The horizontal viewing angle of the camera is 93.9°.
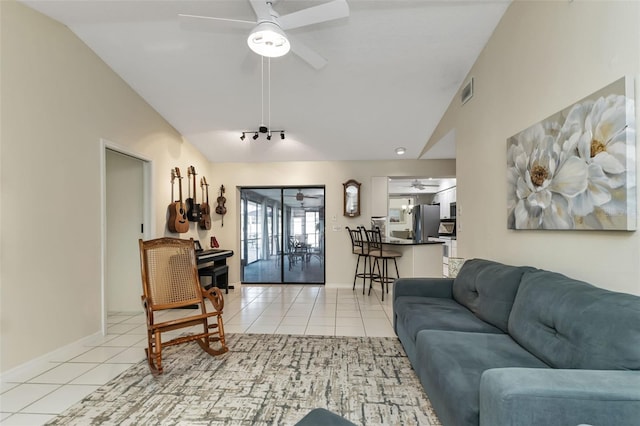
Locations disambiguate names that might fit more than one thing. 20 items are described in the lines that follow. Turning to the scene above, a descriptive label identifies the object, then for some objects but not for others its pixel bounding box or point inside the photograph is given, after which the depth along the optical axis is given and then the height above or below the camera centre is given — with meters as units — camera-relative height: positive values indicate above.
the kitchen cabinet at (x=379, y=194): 5.74 +0.38
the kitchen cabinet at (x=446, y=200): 7.61 +0.36
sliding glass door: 6.06 -0.40
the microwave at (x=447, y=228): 6.71 -0.36
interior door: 4.09 -0.33
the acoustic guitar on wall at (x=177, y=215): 4.40 +0.01
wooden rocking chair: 2.53 -0.68
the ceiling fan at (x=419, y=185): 7.89 +0.79
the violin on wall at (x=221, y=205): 5.77 +0.20
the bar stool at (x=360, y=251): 5.33 -0.69
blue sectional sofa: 1.03 -0.65
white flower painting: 1.45 +0.27
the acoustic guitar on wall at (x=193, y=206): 4.88 +0.15
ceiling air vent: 3.28 +1.38
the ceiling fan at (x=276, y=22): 1.98 +1.34
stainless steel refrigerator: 7.59 -0.20
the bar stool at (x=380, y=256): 4.94 -0.70
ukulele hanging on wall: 5.22 +0.09
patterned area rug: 1.82 -1.23
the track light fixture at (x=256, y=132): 4.41 +1.30
